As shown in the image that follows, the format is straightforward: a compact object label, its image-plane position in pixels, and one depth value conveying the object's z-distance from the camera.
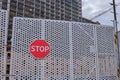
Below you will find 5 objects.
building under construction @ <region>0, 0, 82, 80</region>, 46.13
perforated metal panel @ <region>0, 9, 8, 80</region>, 5.88
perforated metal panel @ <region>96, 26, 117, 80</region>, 7.04
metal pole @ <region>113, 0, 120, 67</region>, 7.60
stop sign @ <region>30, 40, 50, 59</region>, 6.27
